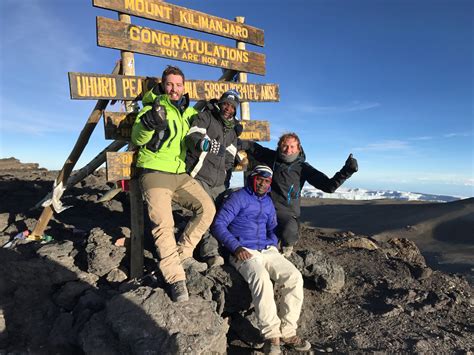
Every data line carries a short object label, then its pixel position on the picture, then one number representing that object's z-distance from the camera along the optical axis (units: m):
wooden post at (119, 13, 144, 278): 5.18
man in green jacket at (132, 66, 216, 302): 4.46
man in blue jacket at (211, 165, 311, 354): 4.28
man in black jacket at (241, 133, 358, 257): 5.63
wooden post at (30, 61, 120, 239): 5.64
